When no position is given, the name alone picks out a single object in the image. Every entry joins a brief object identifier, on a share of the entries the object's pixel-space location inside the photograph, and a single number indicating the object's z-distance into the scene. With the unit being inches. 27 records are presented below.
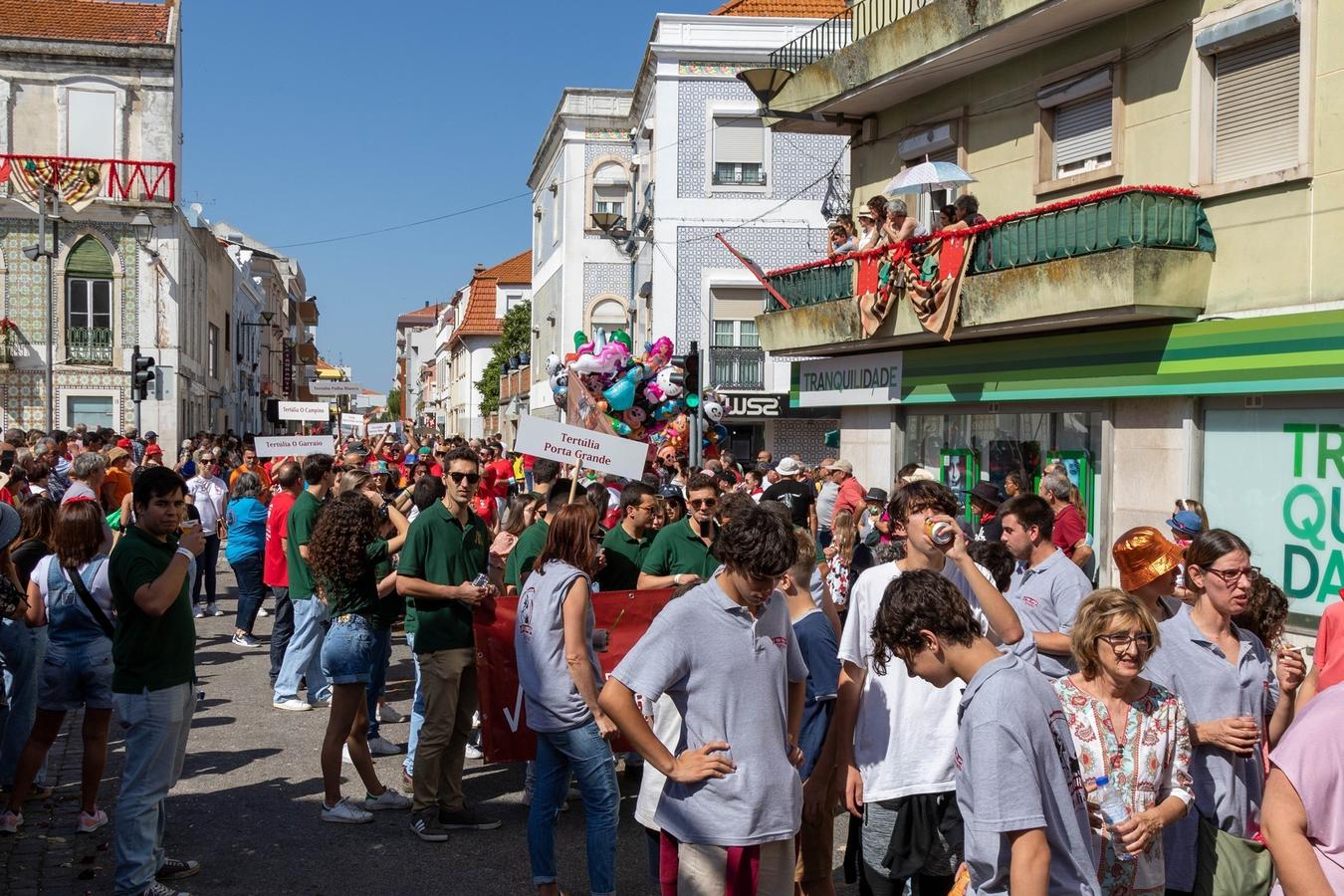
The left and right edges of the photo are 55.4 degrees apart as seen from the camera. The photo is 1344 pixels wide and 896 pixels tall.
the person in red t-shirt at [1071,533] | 367.9
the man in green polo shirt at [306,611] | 357.7
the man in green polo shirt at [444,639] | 272.1
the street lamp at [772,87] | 748.6
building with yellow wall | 447.8
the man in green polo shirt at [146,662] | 221.0
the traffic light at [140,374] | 1011.3
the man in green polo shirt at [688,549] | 298.2
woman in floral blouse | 153.8
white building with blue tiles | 1176.8
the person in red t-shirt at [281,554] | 427.2
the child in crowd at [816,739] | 200.5
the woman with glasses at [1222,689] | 174.7
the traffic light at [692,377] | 698.2
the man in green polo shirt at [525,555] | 278.1
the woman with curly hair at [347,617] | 272.1
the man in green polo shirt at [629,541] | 308.3
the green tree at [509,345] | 2087.8
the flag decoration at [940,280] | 596.4
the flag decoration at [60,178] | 1333.7
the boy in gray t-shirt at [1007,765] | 130.2
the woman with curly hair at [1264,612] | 196.4
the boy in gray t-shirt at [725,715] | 158.4
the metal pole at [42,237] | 1055.1
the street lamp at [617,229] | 1392.7
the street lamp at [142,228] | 1368.1
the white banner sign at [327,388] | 1444.9
